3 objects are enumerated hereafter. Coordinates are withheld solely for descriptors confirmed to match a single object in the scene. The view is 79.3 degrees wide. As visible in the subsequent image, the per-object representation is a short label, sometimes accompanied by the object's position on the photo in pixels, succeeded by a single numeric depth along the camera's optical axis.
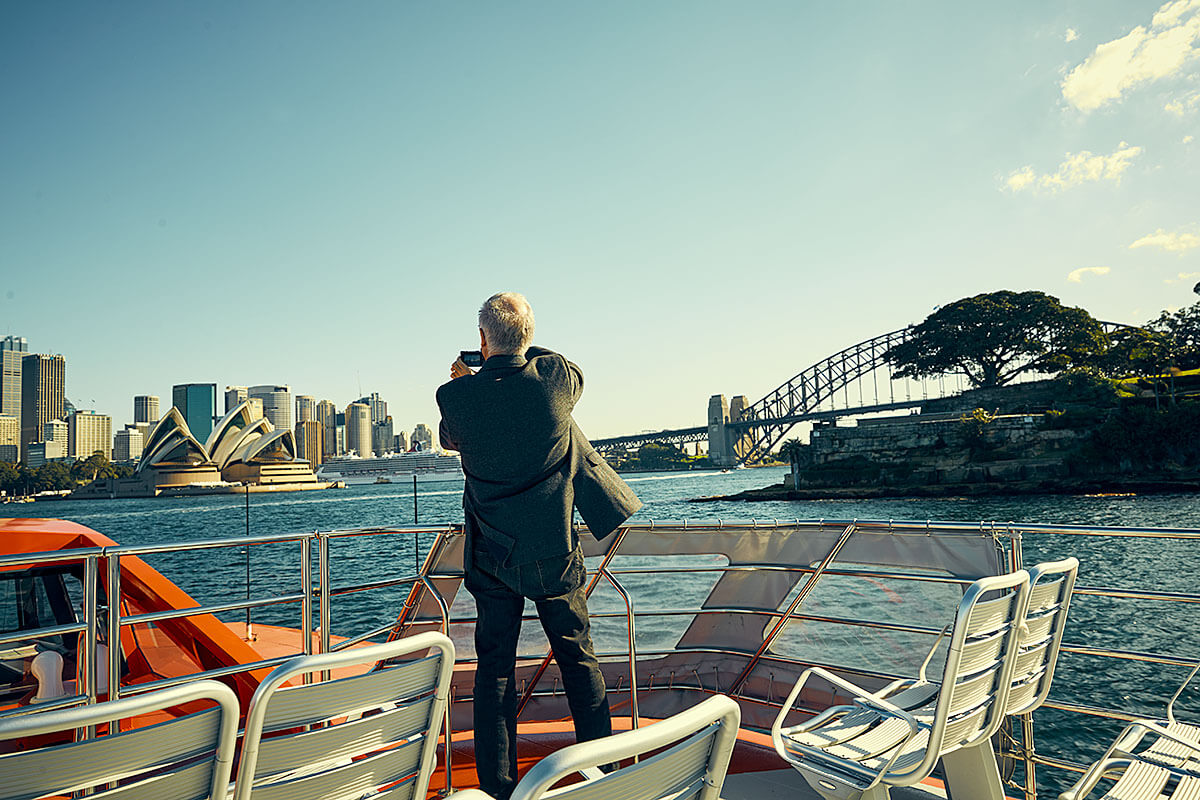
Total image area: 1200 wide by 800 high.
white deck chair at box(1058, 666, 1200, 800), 1.59
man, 2.04
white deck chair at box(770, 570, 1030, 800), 1.63
